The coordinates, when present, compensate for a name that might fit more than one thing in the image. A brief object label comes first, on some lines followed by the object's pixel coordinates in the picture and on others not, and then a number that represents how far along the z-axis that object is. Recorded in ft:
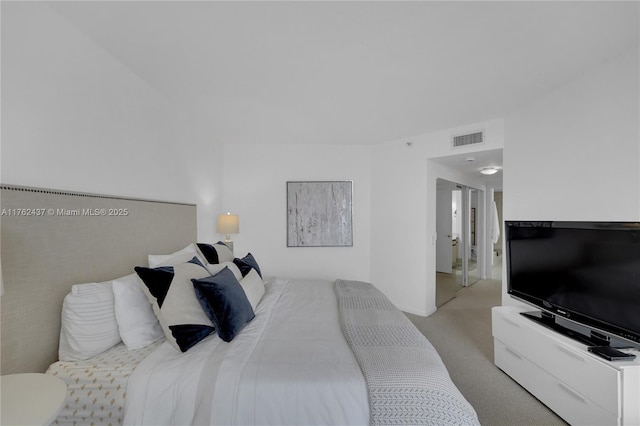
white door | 15.53
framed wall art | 12.72
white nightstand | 2.72
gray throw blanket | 3.50
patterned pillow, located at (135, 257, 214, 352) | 4.47
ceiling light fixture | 12.96
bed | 3.60
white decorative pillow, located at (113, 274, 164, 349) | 4.63
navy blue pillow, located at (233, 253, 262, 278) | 7.44
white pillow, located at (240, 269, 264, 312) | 6.24
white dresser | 4.54
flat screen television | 4.88
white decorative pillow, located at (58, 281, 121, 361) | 4.31
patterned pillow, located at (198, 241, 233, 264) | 7.95
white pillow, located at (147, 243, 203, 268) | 6.10
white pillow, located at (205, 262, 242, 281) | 6.25
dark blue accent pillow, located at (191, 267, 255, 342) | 4.76
